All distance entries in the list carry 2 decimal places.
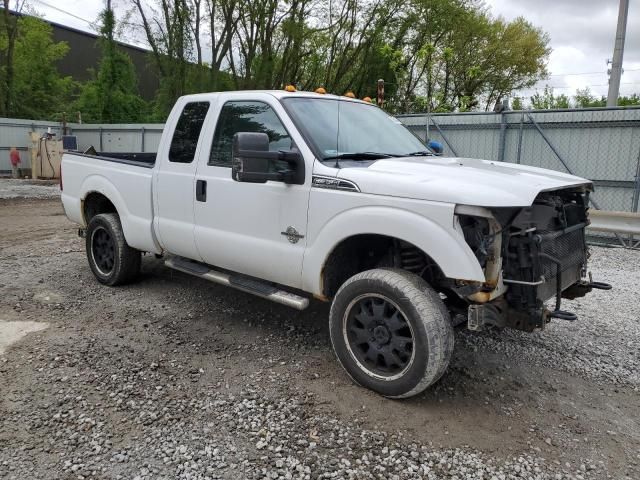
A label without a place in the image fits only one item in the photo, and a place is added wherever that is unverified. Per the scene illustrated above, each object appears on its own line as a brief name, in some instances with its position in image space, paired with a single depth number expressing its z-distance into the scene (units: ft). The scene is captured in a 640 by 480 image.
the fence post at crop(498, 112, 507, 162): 34.47
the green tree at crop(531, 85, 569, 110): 126.00
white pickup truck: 10.53
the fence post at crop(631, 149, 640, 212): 29.66
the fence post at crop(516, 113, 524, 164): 33.80
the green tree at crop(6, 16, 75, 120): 97.04
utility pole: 35.35
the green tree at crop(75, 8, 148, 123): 91.40
